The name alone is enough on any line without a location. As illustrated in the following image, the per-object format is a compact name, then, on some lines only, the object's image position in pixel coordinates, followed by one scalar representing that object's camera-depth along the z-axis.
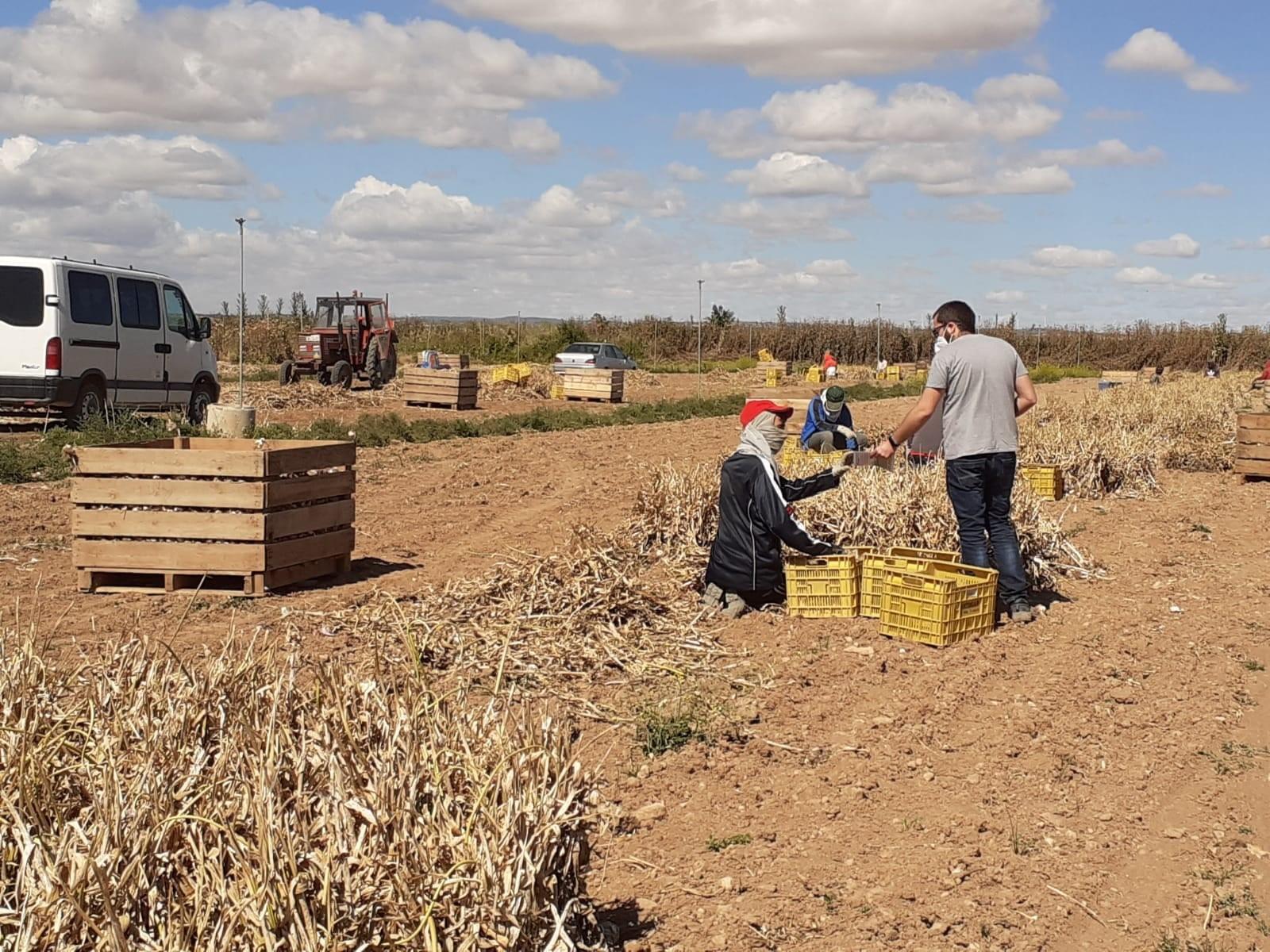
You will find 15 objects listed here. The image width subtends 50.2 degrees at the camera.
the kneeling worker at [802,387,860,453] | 9.24
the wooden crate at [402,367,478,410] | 24.25
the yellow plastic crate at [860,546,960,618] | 7.33
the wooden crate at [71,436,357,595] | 7.72
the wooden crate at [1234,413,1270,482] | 14.33
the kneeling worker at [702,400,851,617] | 7.29
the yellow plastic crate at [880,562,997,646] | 6.92
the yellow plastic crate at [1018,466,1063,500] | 12.20
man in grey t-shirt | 7.38
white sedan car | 35.56
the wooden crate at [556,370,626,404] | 28.16
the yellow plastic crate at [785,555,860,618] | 7.38
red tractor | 27.52
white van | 14.48
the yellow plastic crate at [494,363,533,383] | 30.20
